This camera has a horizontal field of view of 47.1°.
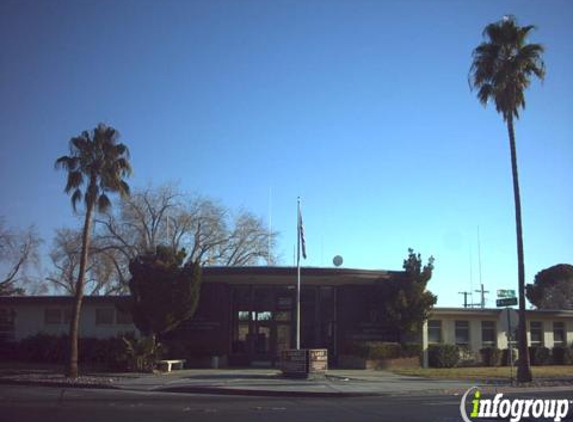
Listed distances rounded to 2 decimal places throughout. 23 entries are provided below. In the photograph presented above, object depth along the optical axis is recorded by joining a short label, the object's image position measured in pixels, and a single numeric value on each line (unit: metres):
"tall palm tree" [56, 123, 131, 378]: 29.31
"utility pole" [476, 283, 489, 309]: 78.73
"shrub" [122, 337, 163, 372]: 30.12
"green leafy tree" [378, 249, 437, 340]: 35.28
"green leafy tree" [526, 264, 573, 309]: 82.25
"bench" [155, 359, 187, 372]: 30.94
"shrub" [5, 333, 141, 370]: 34.25
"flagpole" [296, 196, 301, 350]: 31.19
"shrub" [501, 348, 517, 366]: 40.59
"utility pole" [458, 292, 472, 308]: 94.75
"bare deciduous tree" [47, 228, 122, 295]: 56.09
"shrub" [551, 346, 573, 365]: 42.06
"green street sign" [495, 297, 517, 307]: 26.53
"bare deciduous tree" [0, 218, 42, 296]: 58.31
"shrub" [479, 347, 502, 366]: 39.91
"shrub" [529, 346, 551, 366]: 41.06
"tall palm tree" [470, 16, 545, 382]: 29.02
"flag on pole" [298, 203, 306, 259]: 32.19
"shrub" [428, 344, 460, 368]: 37.31
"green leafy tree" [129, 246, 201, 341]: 31.53
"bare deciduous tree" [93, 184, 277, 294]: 54.88
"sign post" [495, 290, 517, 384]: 26.22
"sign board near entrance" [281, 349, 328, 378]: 27.50
